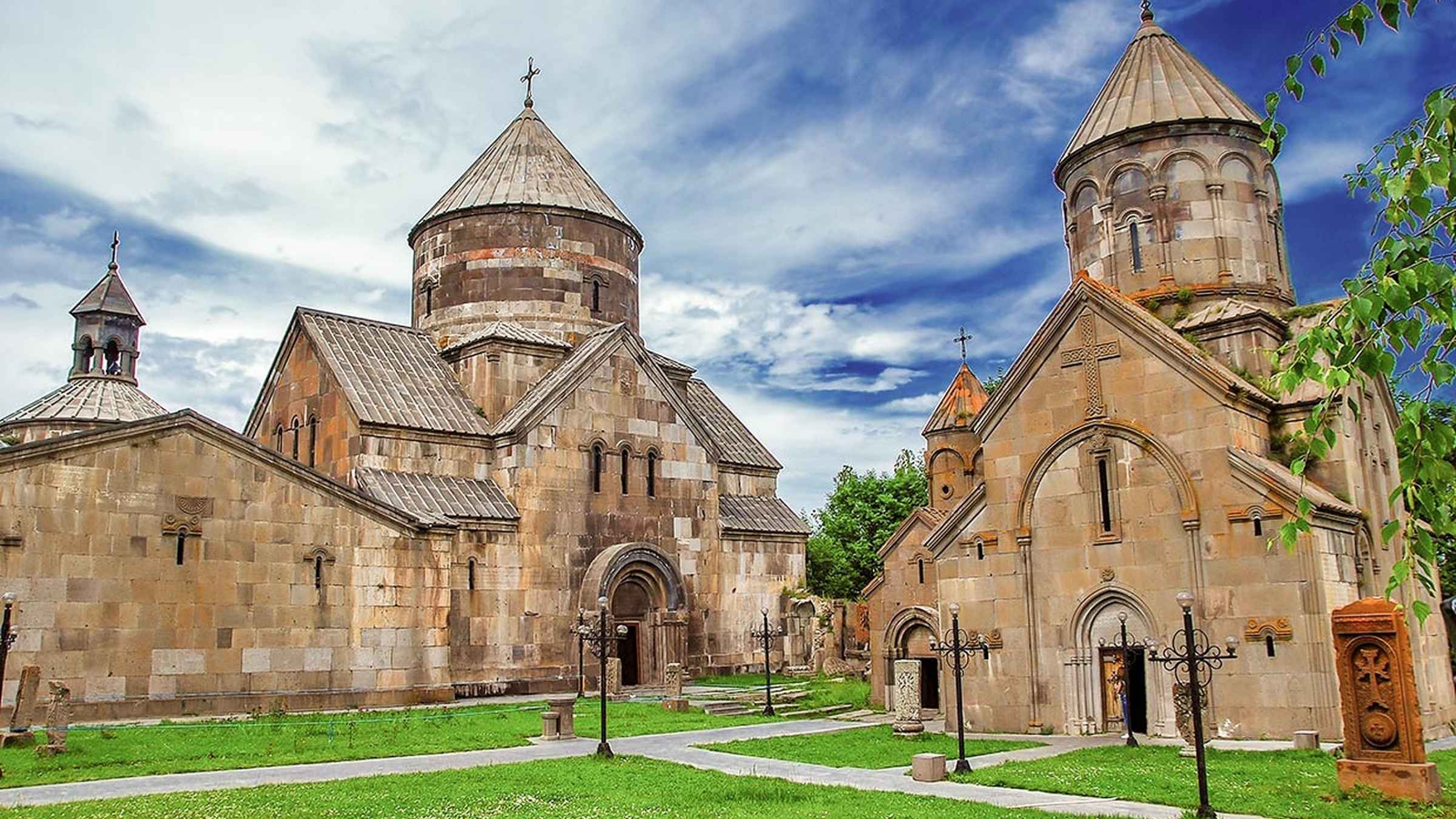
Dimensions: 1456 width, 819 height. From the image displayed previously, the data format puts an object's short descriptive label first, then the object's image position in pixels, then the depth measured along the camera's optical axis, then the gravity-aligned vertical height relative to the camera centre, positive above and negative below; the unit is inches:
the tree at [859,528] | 1601.9 +90.4
